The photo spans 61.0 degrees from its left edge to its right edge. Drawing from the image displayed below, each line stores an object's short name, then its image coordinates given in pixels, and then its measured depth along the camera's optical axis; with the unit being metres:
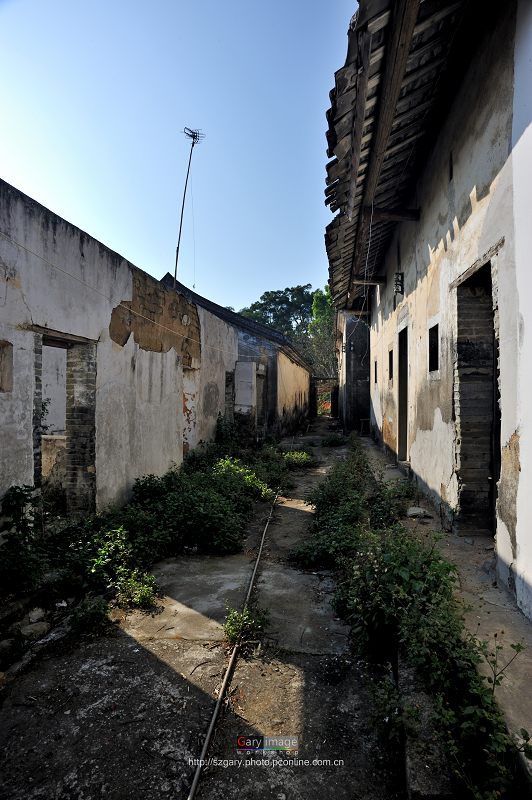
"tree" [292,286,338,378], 30.98
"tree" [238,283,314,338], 38.50
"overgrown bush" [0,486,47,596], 3.53
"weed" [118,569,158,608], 3.77
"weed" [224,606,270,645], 3.24
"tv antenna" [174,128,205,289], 9.08
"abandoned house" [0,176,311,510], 3.96
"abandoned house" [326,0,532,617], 2.87
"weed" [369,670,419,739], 2.17
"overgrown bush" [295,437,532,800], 1.86
